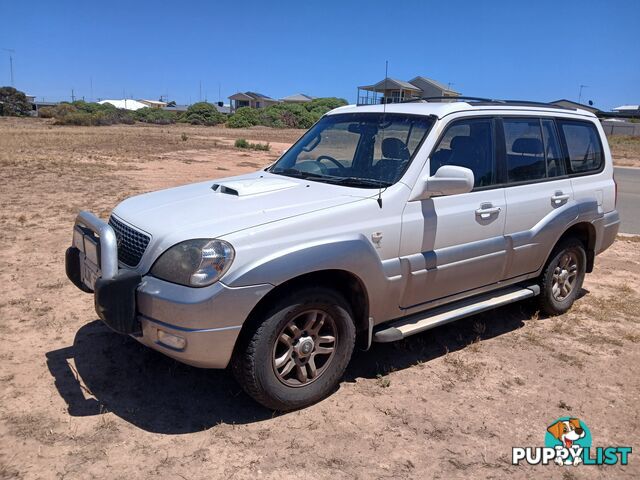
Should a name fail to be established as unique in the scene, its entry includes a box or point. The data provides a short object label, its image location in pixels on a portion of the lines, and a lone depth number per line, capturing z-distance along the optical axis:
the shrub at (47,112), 55.56
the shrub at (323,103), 63.60
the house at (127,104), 95.03
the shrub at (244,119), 54.47
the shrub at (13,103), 60.97
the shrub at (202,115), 60.28
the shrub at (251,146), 26.16
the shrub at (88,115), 45.53
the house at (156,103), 123.19
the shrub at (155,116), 59.98
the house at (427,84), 46.22
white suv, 3.19
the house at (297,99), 85.46
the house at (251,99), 96.56
